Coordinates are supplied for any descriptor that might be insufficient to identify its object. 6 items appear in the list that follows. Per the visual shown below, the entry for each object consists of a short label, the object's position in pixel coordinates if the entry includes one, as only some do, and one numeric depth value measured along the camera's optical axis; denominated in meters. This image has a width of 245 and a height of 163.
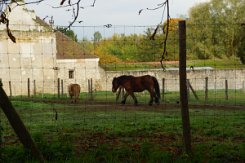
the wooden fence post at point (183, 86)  6.37
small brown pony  25.53
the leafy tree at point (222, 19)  54.56
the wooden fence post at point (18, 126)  5.72
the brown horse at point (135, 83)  22.52
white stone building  33.72
